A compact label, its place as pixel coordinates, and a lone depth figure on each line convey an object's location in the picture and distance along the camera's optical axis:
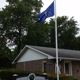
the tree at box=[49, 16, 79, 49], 39.05
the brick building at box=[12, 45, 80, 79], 16.72
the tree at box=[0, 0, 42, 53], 30.74
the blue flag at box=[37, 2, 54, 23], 11.19
